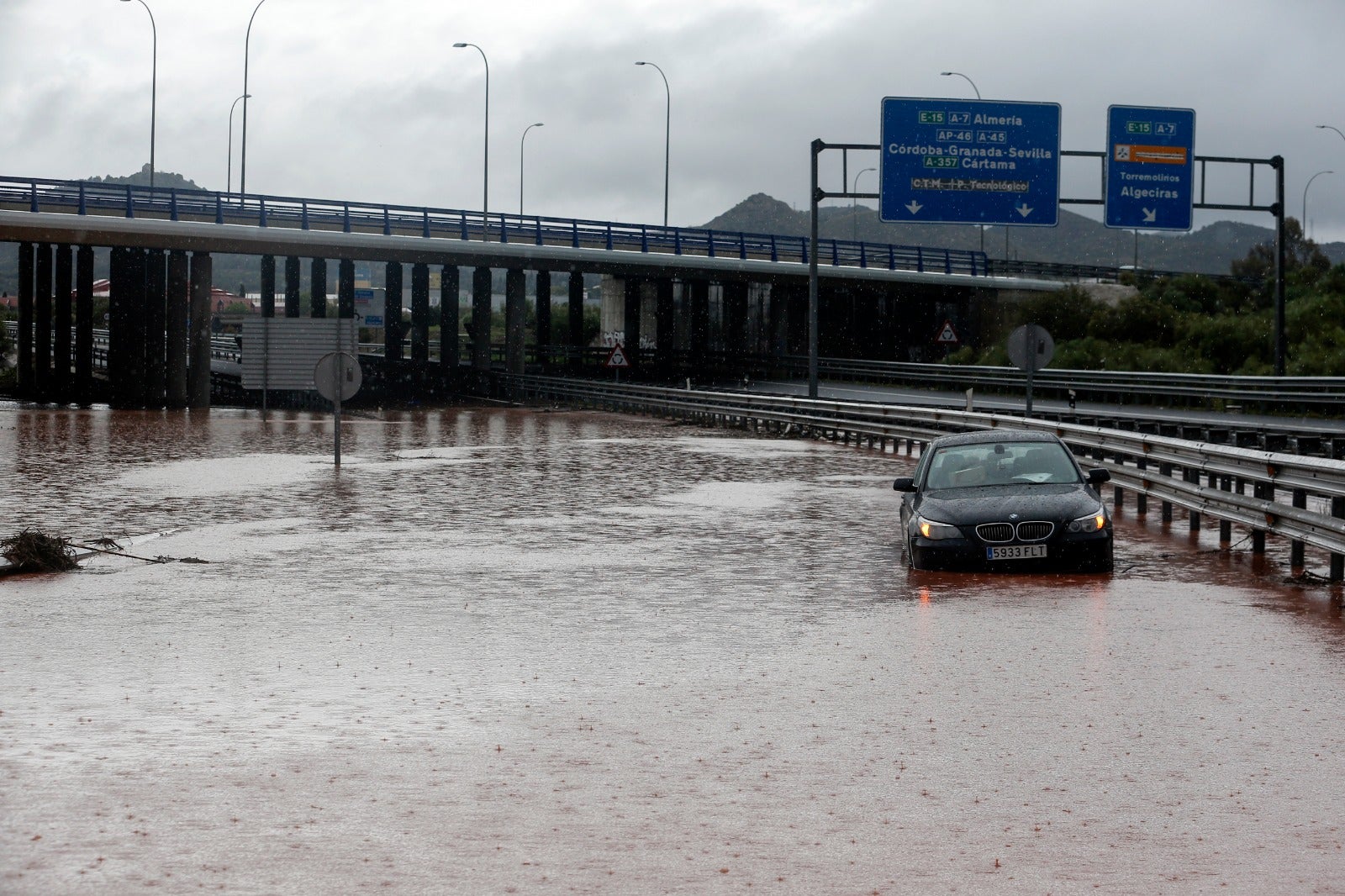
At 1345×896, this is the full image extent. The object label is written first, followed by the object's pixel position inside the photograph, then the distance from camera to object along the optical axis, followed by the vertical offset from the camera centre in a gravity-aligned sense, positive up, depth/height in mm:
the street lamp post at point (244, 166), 60816 +7636
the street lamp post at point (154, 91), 63022 +10523
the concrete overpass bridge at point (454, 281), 51000 +4069
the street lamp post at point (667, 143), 76744 +11032
